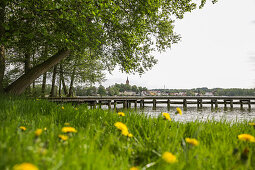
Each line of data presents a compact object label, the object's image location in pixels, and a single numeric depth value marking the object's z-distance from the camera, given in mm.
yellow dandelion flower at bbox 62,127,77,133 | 1413
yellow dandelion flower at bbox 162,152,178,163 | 991
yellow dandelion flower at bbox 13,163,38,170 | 623
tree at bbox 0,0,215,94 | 6352
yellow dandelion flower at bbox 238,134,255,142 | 1354
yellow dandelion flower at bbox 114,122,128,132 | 1553
